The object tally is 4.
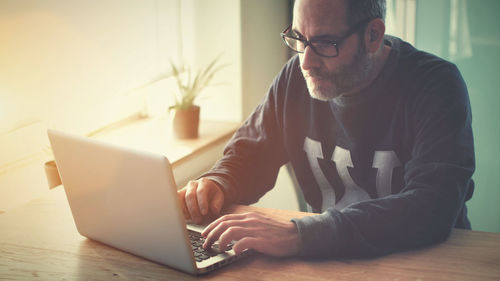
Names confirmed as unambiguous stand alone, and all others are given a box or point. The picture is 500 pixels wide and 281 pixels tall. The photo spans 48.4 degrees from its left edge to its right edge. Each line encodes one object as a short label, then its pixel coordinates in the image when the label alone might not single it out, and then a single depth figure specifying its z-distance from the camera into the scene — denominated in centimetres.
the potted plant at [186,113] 217
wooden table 102
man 112
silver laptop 99
